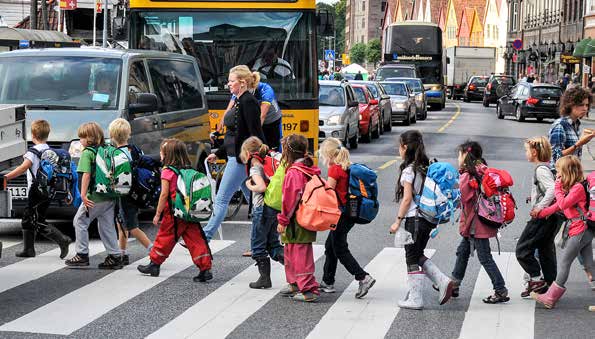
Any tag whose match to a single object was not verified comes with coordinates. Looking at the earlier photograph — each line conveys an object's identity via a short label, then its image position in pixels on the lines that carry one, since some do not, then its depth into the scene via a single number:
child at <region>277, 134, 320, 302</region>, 8.61
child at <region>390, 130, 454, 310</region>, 8.43
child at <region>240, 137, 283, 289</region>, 9.23
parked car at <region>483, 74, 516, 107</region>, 60.57
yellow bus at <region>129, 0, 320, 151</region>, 16.27
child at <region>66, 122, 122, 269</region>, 9.96
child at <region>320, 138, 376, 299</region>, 8.66
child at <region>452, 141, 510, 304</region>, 8.70
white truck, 76.50
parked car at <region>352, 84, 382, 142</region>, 28.89
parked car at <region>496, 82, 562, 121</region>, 40.78
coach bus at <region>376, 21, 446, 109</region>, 54.41
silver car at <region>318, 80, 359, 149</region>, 25.31
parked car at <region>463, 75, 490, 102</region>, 71.25
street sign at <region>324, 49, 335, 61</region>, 70.56
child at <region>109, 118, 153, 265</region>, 10.03
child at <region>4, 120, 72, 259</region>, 10.15
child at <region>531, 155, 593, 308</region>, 8.63
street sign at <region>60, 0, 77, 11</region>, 52.71
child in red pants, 9.50
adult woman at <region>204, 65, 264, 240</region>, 10.73
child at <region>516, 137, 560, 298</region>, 8.90
